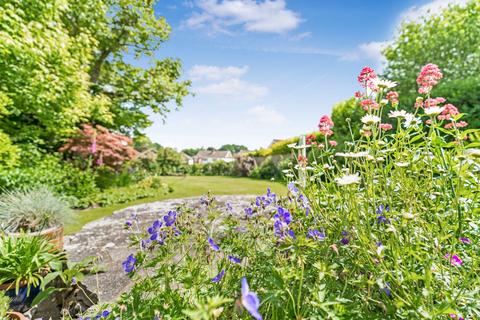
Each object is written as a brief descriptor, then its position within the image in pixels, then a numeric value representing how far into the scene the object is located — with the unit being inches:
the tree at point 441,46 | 381.1
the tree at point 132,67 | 379.9
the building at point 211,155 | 2010.3
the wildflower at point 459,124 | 49.4
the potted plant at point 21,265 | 62.7
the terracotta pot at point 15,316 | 51.5
